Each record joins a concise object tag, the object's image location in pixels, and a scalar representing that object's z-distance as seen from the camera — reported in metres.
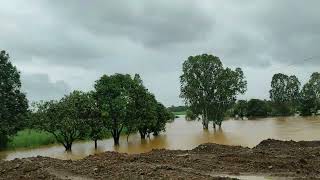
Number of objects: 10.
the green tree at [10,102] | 23.40
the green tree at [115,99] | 22.50
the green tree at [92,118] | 21.05
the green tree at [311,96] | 49.28
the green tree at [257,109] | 54.73
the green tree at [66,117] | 20.00
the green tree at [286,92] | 53.68
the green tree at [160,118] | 28.00
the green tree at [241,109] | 55.39
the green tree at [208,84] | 32.84
